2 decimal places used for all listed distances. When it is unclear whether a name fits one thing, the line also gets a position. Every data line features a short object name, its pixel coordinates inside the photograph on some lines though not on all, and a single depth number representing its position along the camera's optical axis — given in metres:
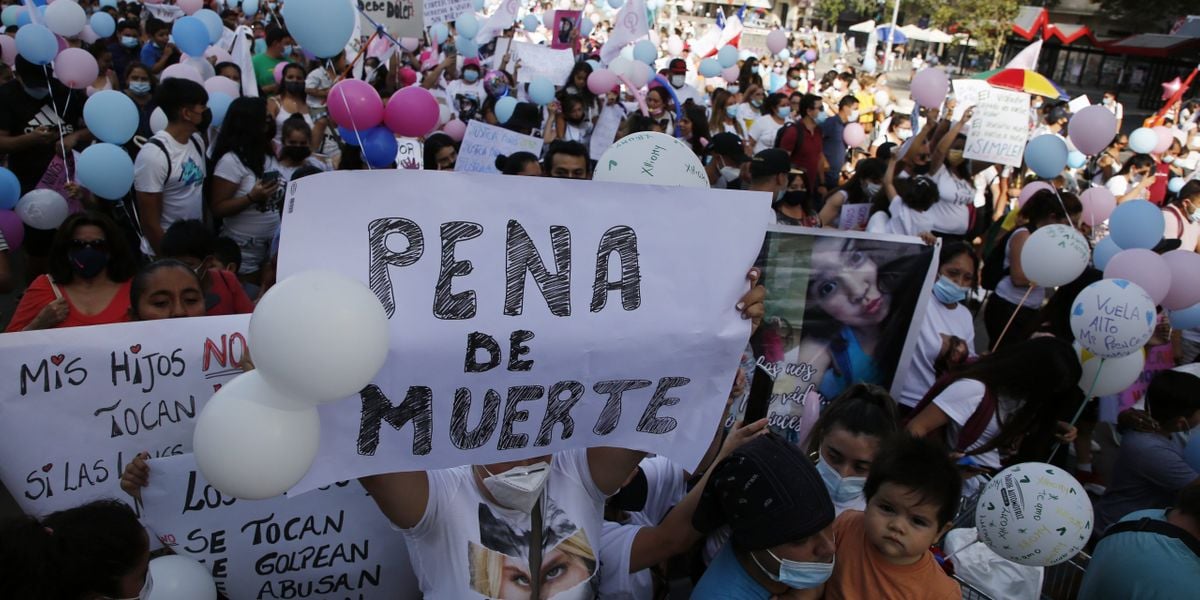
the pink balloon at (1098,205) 5.74
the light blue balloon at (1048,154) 5.73
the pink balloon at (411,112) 4.70
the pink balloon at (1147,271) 3.82
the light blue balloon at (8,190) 4.07
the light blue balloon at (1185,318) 4.45
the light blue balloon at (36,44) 5.21
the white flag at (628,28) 9.52
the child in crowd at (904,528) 2.06
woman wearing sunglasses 3.04
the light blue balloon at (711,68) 11.82
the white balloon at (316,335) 1.50
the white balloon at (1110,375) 3.79
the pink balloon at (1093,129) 5.85
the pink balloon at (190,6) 9.27
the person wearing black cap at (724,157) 6.11
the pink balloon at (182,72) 5.75
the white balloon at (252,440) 1.60
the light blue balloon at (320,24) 3.90
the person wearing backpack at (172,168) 4.28
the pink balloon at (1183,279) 3.97
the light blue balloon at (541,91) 7.62
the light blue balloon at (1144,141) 9.64
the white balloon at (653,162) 2.44
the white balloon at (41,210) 4.18
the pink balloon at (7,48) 6.52
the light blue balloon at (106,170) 3.99
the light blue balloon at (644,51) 10.22
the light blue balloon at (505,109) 7.41
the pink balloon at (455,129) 7.01
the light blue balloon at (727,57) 11.81
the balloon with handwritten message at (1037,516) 2.40
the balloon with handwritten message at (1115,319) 3.41
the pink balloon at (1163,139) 9.88
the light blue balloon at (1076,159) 9.41
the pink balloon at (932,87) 7.12
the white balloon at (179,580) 2.10
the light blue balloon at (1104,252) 4.81
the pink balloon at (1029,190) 5.91
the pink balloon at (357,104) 4.07
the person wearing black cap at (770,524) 1.93
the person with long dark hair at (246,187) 4.53
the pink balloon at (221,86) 5.98
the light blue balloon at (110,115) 4.34
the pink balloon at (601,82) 7.89
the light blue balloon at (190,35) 7.00
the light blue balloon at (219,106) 5.49
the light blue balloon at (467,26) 9.62
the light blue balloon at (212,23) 8.22
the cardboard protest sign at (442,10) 7.04
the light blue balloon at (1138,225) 4.52
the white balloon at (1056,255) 4.05
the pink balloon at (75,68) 5.32
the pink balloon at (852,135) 9.13
